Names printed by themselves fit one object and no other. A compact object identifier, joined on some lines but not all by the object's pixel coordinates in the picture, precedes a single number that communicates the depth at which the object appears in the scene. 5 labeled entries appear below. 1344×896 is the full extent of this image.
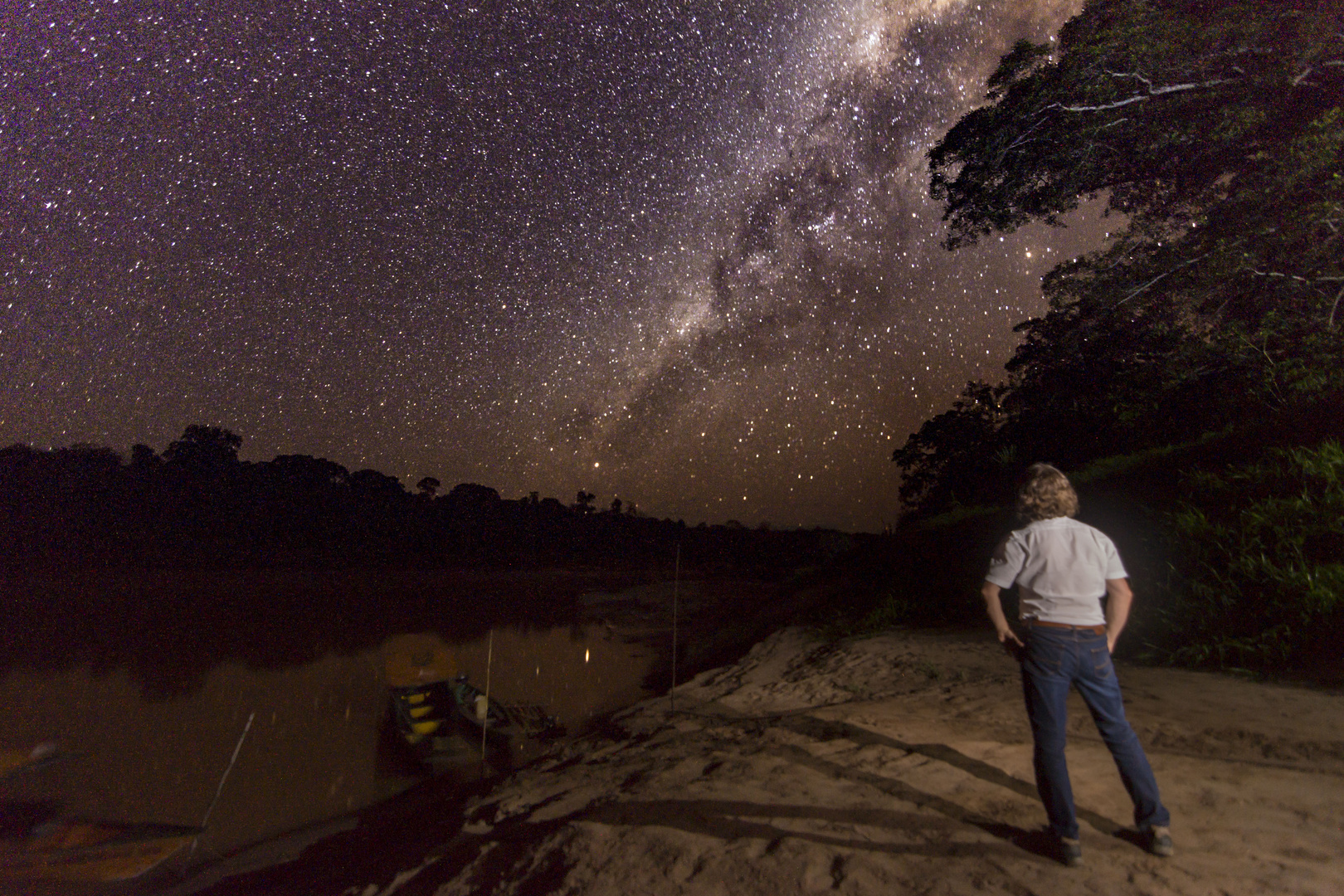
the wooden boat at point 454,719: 11.12
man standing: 2.91
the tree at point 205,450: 58.72
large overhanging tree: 9.41
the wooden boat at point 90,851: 7.51
